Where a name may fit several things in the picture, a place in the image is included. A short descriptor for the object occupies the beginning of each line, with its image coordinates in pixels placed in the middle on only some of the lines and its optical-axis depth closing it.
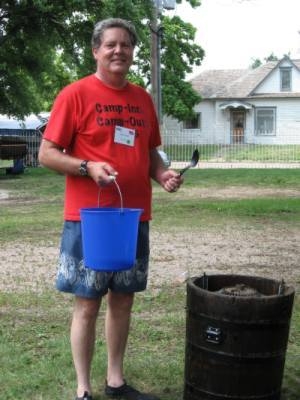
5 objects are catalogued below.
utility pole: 22.07
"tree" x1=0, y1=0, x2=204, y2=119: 19.00
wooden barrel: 3.12
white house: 44.84
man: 3.28
